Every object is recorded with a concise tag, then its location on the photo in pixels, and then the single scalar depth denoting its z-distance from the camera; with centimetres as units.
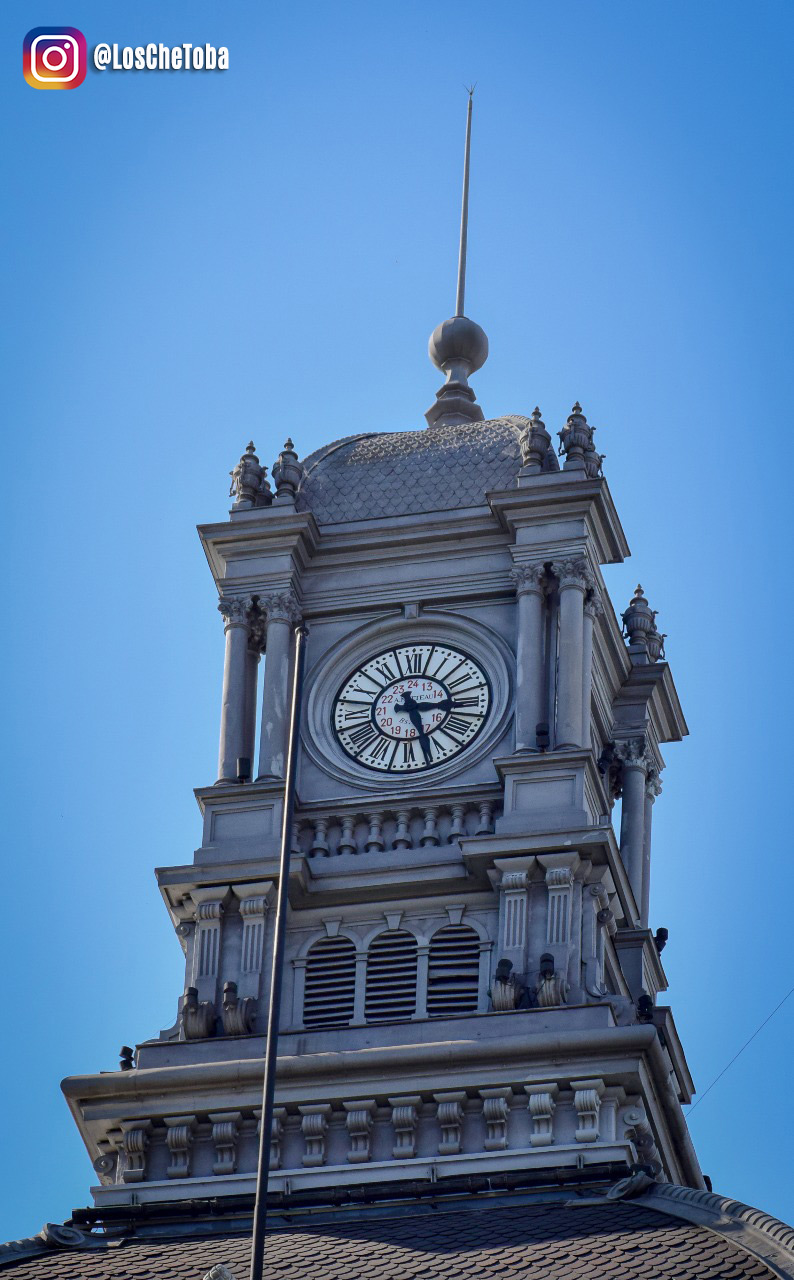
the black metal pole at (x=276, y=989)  4344
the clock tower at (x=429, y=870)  6062
